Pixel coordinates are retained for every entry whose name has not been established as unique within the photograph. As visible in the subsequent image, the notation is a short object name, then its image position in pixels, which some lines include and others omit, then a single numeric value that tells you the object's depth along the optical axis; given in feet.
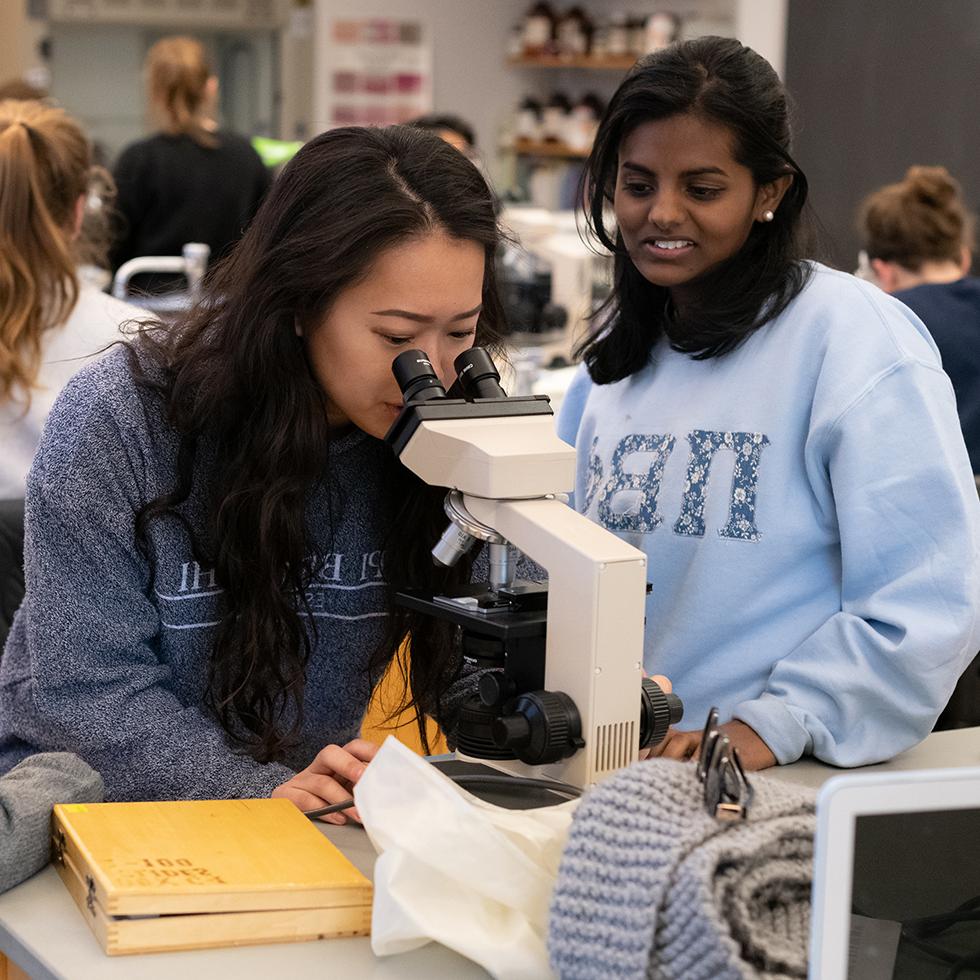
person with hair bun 10.85
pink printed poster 21.80
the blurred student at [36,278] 7.54
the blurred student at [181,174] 15.38
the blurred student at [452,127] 14.87
